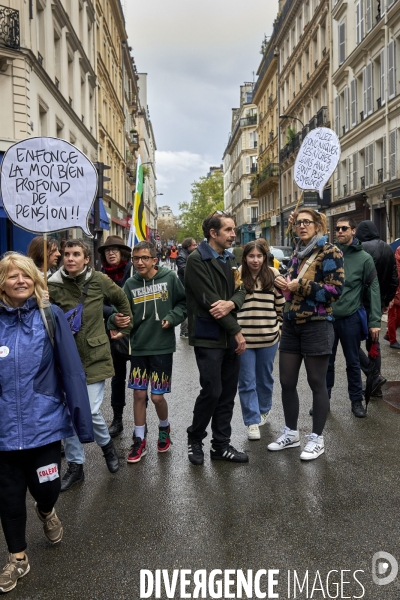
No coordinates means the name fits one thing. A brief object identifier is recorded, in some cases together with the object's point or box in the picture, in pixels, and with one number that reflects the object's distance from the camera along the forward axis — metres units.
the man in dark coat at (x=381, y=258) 7.26
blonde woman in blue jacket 3.11
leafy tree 91.88
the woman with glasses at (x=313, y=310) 4.82
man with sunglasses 6.11
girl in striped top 5.48
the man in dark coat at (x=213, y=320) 4.62
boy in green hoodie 4.96
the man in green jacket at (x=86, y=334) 4.45
